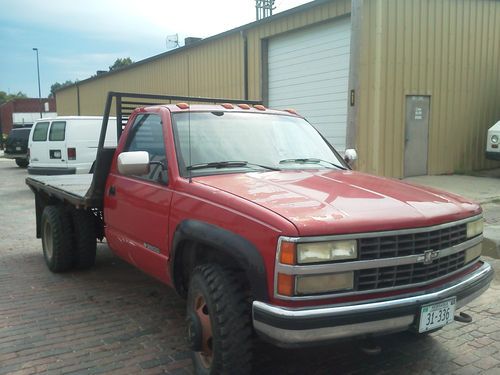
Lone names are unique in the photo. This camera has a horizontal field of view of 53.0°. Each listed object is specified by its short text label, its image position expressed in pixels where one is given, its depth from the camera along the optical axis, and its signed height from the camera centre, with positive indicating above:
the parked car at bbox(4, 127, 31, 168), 22.78 -0.83
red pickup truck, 2.66 -0.66
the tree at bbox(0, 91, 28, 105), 109.04 +7.35
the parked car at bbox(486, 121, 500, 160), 11.78 -0.43
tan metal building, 11.66 +1.33
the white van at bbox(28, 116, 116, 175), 13.08 -0.49
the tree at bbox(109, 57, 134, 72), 81.19 +10.91
